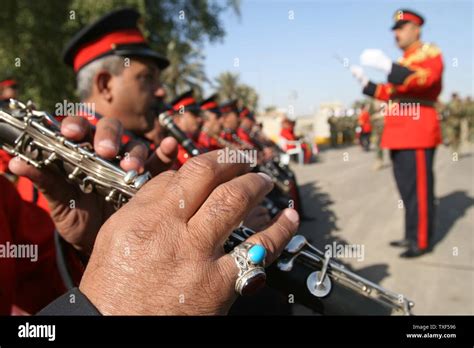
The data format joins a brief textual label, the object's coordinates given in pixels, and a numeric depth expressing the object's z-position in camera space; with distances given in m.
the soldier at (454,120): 12.36
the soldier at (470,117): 13.95
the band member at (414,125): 3.47
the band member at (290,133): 12.88
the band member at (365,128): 15.39
